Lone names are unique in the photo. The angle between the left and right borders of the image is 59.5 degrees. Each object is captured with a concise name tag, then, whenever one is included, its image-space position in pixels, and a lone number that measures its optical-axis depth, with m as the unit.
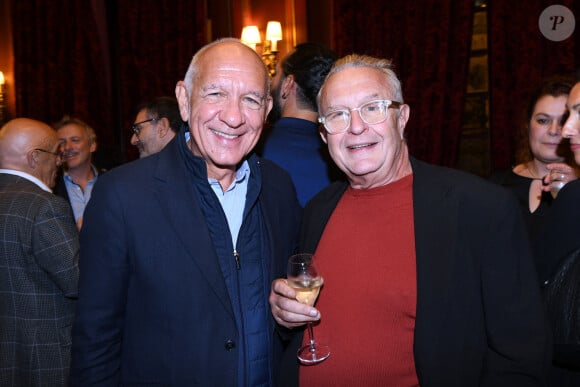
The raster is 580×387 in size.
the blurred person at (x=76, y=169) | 4.37
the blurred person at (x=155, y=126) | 3.79
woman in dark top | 2.81
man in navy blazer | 1.68
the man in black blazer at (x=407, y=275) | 1.63
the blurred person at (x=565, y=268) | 1.77
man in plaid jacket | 2.61
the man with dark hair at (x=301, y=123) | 2.64
